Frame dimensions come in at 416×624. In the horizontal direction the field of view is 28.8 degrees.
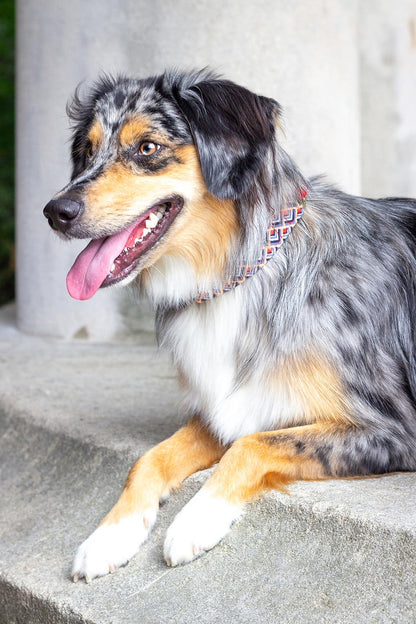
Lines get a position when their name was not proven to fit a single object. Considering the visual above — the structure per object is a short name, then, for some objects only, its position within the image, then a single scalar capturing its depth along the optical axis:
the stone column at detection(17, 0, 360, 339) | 5.39
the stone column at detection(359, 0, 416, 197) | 6.86
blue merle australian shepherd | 2.80
